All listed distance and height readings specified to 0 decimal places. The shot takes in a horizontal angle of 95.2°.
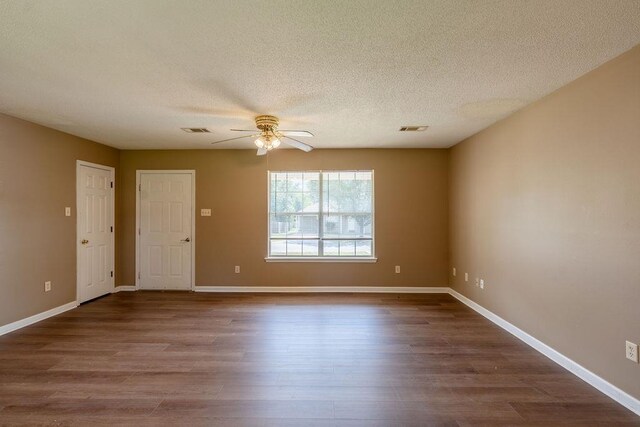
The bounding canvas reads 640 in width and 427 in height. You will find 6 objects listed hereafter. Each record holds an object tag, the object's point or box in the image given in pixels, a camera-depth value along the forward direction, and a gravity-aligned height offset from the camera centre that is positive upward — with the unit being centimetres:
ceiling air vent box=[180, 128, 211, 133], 395 +115
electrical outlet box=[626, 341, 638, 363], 202 -98
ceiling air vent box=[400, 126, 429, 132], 385 +113
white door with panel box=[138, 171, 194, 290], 512 -28
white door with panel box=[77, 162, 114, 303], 434 -25
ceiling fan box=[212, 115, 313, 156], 328 +92
